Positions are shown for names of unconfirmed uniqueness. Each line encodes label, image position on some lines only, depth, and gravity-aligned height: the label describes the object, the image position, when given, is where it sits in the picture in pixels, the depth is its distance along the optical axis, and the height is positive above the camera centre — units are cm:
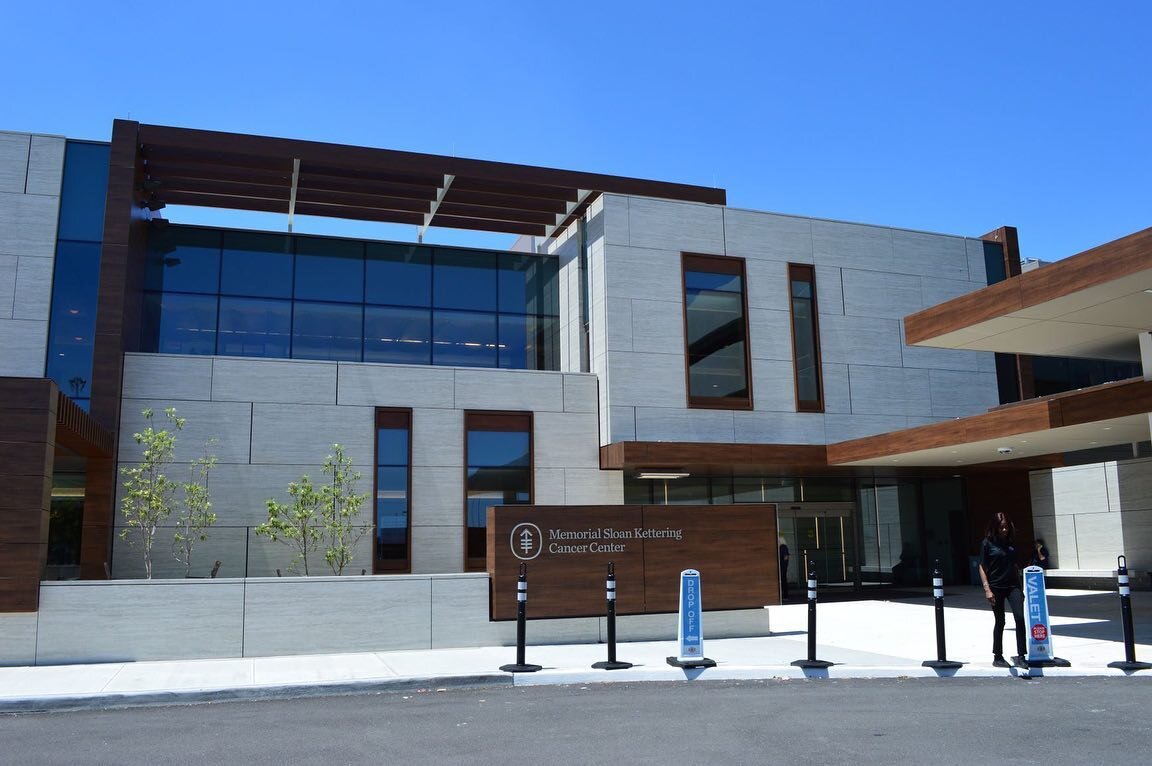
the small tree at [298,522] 1902 +42
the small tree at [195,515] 1908 +58
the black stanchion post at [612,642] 1289 -131
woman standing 1277 -52
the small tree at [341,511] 1973 +65
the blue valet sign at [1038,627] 1248 -112
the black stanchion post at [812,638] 1265 -125
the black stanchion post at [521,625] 1291 -106
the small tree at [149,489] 1830 +105
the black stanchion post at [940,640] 1252 -128
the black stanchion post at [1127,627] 1198 -109
